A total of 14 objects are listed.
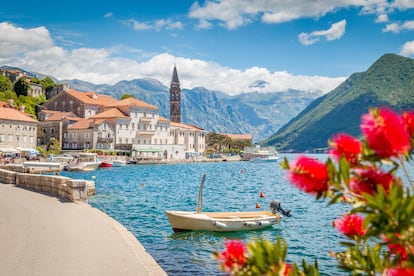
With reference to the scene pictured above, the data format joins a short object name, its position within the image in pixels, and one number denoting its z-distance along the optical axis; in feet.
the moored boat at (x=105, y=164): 269.62
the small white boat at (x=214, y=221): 64.75
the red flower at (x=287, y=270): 9.28
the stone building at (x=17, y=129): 256.11
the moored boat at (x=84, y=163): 231.79
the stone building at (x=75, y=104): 354.13
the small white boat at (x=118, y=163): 280.94
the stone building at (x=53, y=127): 319.27
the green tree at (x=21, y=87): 364.79
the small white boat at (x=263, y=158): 467.52
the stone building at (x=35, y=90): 382.09
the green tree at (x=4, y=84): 346.95
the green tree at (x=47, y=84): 408.46
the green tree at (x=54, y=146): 296.94
